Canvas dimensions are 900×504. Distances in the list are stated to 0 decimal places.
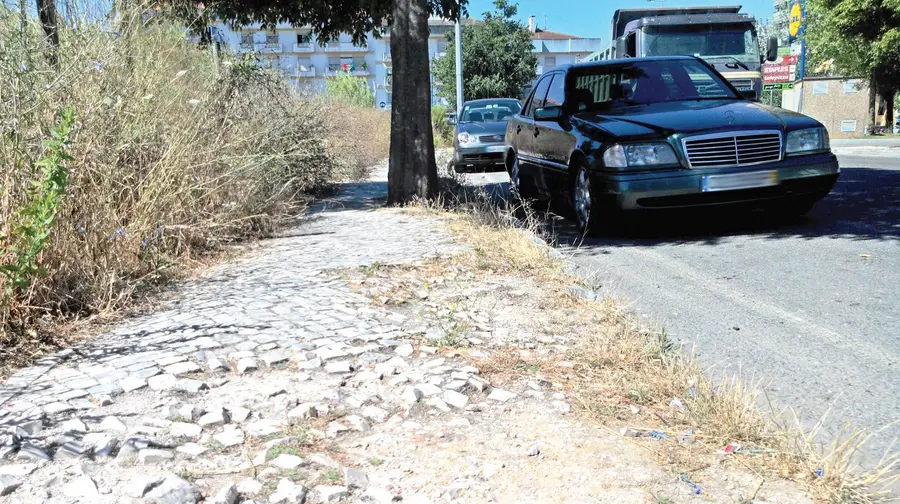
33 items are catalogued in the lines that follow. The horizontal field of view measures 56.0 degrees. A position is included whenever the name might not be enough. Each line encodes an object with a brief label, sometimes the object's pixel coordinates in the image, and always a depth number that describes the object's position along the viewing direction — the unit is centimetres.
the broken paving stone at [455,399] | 328
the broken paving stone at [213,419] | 307
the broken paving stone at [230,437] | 291
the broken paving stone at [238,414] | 313
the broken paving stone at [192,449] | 282
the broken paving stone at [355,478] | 263
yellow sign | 3723
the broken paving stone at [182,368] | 364
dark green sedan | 752
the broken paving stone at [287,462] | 274
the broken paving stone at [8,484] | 253
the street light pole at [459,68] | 3078
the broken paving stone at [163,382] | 345
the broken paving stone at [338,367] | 366
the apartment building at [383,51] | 8950
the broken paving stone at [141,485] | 251
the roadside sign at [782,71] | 3369
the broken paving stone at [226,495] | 247
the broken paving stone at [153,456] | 274
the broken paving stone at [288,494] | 251
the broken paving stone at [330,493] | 254
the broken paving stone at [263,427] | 300
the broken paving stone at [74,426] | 298
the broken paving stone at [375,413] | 316
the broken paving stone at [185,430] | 296
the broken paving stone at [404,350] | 392
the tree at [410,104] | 979
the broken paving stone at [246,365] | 368
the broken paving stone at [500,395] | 334
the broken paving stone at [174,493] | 247
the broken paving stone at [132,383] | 344
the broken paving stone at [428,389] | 338
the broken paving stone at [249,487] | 256
